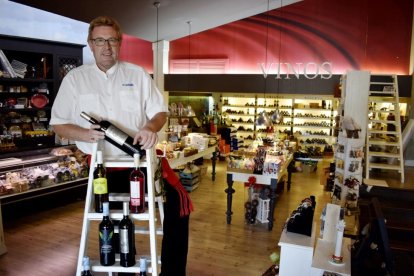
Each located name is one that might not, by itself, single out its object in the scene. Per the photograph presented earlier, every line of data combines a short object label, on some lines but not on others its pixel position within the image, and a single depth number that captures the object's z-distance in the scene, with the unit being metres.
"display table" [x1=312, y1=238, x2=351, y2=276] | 2.71
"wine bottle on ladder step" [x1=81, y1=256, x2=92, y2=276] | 1.92
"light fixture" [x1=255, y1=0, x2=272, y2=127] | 7.39
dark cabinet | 6.15
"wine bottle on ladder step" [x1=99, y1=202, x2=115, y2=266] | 1.95
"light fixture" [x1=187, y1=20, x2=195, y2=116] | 9.35
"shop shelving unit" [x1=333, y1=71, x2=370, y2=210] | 6.45
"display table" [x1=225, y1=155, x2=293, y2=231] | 5.64
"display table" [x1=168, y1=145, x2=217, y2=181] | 6.55
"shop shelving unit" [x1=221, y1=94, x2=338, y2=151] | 12.16
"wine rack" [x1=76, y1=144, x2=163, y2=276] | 1.96
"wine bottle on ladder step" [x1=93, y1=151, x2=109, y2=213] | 1.95
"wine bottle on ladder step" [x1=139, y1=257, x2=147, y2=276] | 1.95
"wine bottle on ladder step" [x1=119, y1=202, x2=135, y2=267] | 1.96
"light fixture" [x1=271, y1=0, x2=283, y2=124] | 7.89
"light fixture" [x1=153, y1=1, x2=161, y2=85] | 10.54
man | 2.01
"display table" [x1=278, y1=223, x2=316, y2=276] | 3.07
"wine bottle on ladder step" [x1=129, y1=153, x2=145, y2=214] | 1.96
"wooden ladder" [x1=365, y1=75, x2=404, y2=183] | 7.49
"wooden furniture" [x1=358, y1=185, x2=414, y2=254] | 4.77
